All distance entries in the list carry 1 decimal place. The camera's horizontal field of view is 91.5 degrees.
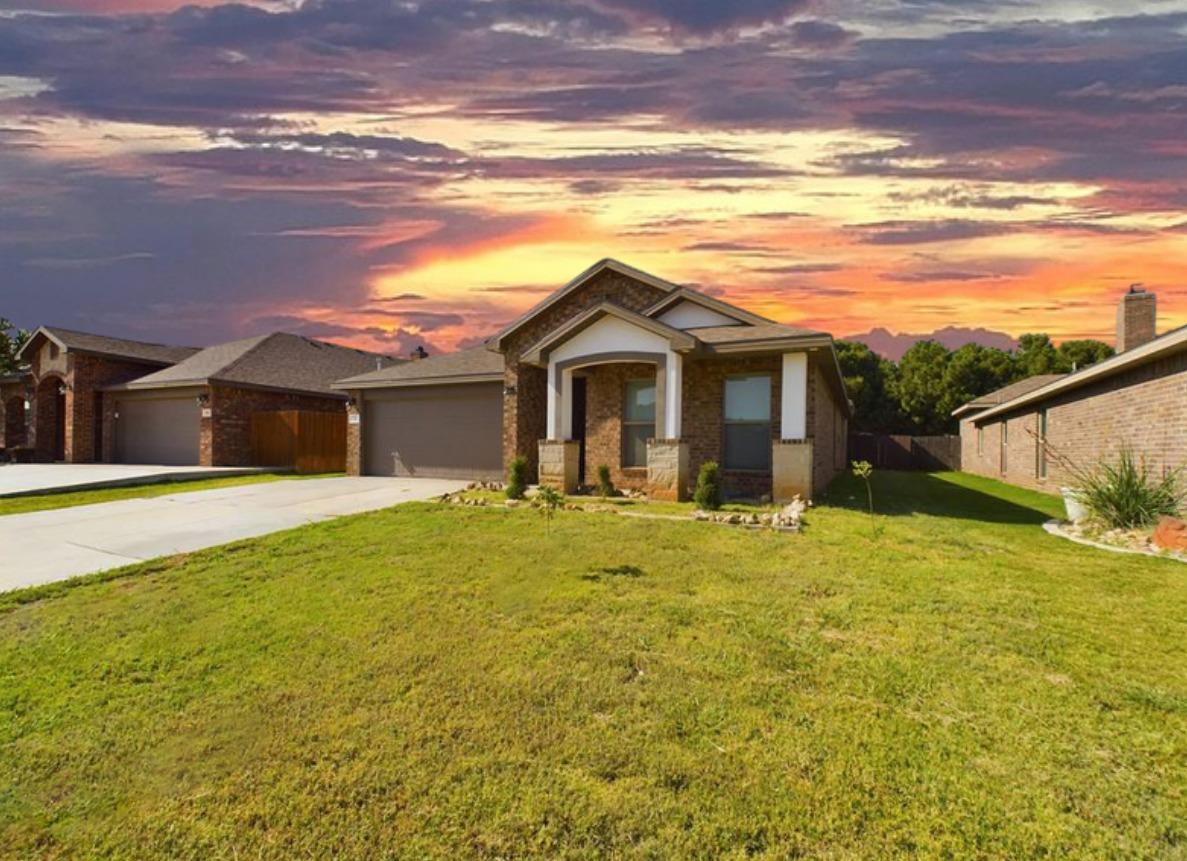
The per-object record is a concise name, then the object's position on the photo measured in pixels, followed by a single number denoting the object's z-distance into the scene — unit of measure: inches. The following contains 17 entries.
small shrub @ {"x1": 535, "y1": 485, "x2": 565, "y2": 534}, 323.3
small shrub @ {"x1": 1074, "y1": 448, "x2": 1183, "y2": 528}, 347.9
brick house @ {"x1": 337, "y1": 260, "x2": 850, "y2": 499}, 457.7
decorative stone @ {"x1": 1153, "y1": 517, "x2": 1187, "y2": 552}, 292.7
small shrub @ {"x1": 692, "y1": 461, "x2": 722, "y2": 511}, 404.2
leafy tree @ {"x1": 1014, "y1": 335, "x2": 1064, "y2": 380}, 1493.6
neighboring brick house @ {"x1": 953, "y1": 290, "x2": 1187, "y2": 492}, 378.0
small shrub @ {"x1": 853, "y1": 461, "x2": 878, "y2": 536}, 339.7
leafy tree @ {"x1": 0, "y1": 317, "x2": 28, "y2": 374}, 1403.8
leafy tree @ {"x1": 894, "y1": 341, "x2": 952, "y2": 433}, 1443.2
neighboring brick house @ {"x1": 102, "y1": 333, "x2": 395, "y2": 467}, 787.4
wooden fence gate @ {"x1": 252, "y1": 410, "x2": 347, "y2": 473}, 767.1
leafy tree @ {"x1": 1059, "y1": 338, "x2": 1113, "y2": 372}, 1541.0
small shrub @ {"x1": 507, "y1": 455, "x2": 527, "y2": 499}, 469.1
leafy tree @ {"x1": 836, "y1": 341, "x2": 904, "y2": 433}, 1502.2
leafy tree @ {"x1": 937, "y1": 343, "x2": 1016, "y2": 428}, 1414.9
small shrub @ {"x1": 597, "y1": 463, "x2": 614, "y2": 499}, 478.6
